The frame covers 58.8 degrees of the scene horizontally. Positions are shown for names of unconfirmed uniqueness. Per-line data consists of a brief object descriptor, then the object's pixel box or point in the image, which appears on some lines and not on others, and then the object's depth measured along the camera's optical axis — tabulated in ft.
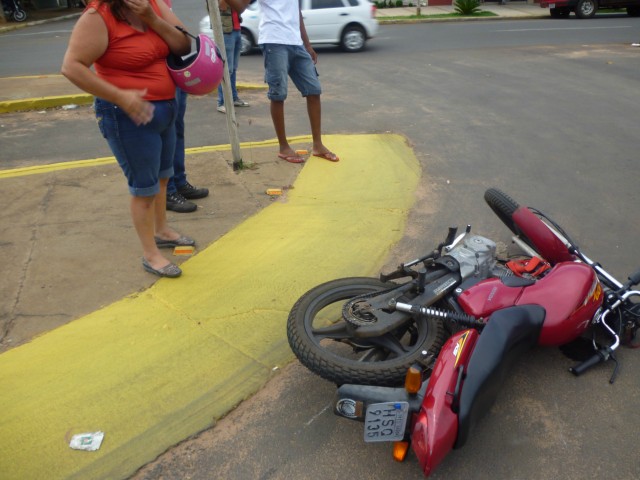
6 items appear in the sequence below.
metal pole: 16.32
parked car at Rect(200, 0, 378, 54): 43.16
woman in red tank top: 9.48
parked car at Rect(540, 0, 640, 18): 63.16
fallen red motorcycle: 7.08
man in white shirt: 17.43
